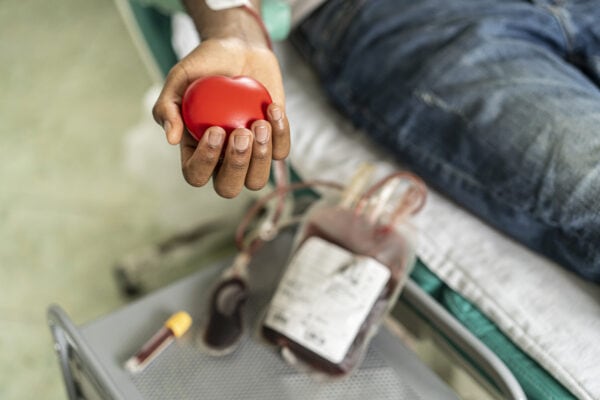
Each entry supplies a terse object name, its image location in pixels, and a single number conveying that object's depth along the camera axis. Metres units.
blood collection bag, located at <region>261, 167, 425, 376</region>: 0.72
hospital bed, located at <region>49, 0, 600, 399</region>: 0.68
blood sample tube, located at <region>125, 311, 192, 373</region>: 0.73
